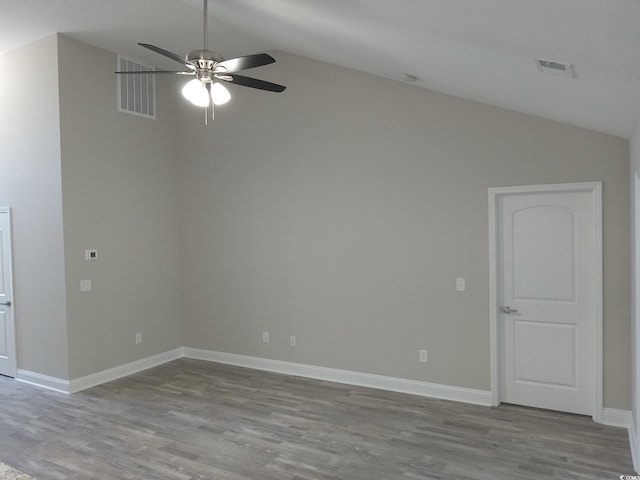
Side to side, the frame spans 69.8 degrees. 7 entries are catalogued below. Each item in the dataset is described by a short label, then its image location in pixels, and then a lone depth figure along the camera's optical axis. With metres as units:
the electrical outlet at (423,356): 4.56
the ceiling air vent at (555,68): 2.29
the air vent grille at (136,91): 5.27
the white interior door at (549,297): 3.94
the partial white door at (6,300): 5.10
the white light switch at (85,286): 4.86
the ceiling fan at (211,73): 2.89
